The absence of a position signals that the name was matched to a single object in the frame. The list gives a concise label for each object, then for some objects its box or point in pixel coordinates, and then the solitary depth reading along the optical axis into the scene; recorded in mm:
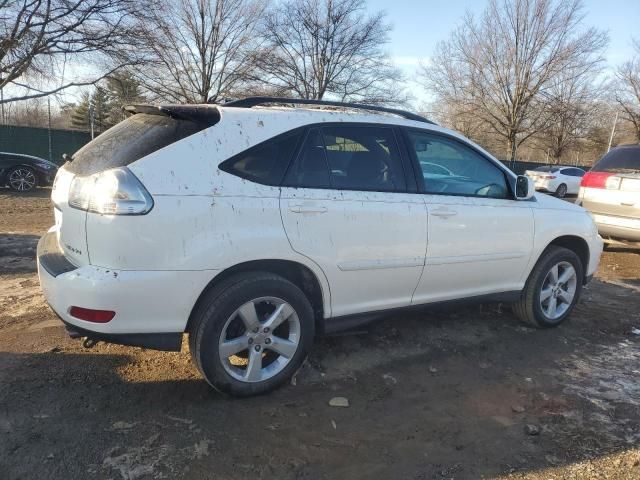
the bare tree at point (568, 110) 29844
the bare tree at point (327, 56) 27406
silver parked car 7129
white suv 2727
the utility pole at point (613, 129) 38094
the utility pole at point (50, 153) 21984
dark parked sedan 12836
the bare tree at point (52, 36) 12625
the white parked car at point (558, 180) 23062
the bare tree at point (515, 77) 28375
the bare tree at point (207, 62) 22969
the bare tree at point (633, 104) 35472
